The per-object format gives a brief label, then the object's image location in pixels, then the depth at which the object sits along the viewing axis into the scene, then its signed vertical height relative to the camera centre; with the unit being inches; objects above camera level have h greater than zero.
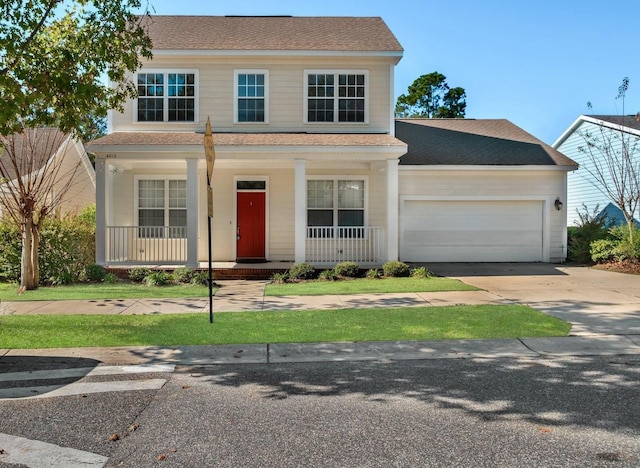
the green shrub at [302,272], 507.5 -42.0
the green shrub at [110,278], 489.6 -47.4
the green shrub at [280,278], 496.4 -47.8
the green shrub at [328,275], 506.3 -45.5
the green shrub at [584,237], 639.8 -7.0
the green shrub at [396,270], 515.1 -40.3
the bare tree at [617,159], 669.9 +111.4
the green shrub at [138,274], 498.9 -43.8
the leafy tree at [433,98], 1637.6 +459.3
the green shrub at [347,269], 519.2 -39.8
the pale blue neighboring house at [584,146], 742.4 +142.1
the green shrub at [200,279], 475.8 -46.4
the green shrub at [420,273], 505.8 -43.6
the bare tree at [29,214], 431.5 +15.6
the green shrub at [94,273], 494.6 -42.5
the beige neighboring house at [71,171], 721.6 +100.9
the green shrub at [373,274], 512.6 -44.7
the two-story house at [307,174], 575.5 +72.9
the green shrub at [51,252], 482.0 -20.6
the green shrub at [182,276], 483.7 -44.1
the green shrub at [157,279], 474.0 -46.3
